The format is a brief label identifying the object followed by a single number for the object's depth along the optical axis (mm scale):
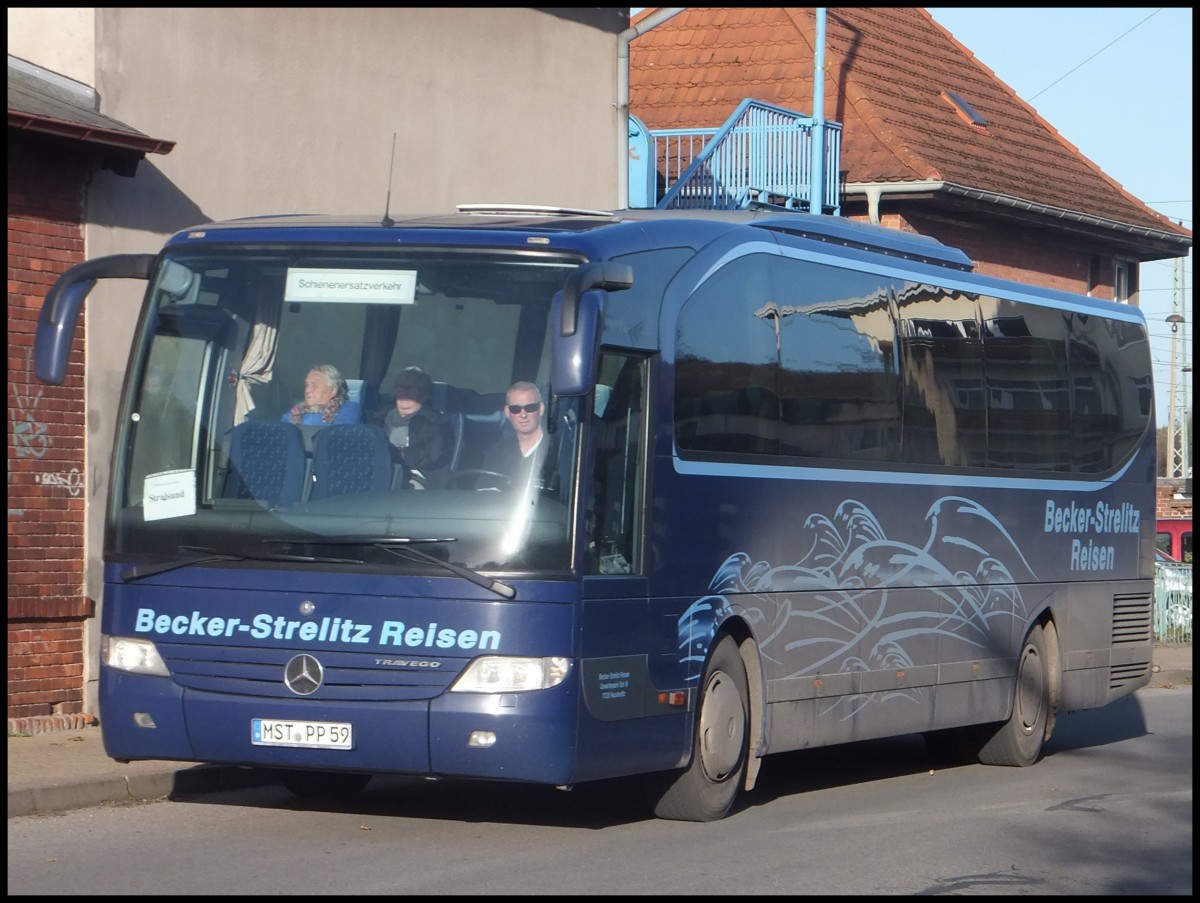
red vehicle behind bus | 40672
